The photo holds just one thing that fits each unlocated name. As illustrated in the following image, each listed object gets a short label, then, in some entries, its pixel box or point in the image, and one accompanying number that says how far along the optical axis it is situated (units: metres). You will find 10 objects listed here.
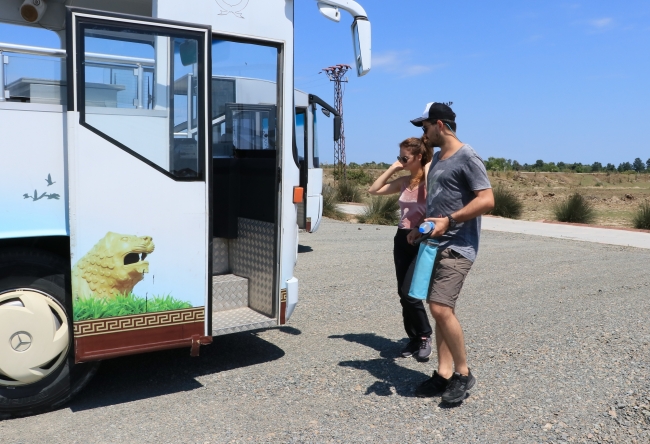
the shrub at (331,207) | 20.04
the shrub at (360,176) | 43.75
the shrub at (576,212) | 20.67
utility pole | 32.07
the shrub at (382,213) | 18.88
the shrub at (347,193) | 25.67
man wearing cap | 4.41
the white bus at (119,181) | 4.07
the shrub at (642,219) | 19.00
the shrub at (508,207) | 22.28
